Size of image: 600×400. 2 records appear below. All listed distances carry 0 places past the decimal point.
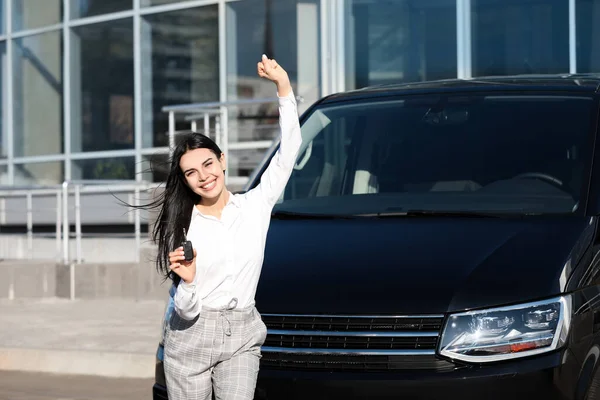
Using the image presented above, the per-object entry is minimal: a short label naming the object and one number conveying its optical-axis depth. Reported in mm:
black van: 6114
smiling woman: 6013
